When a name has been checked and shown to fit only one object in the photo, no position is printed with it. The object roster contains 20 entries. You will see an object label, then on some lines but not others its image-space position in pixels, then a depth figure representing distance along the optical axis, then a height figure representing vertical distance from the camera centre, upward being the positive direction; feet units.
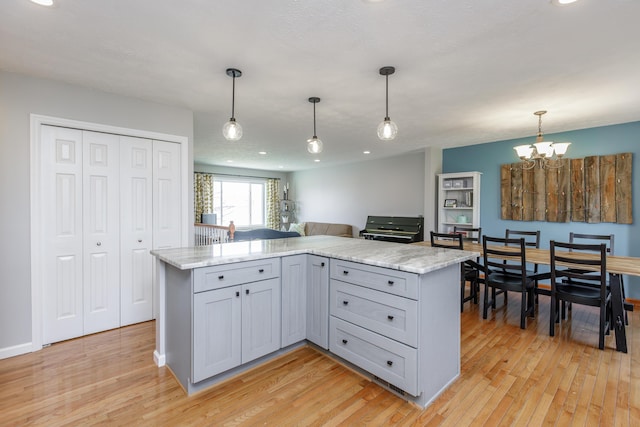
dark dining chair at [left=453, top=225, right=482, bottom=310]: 12.31 -2.54
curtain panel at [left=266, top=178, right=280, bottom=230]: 30.53 +0.53
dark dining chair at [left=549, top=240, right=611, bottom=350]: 8.64 -2.49
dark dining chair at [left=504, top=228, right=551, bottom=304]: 10.86 -1.48
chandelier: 10.91 +2.22
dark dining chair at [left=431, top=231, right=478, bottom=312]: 11.91 -2.61
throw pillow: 28.58 -1.66
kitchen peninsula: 6.35 -2.35
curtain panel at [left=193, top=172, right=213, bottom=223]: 25.54 +1.33
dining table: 8.50 -2.10
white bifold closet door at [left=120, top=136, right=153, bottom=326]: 10.20 -0.71
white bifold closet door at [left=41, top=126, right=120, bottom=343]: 8.96 -0.74
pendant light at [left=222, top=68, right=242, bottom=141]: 8.21 +2.20
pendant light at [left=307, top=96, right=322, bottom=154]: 9.82 +2.08
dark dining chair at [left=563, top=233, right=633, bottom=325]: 10.26 -1.33
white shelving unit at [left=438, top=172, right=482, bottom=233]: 17.07 +0.58
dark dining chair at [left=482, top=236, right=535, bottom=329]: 10.27 -2.47
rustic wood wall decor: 13.06 +0.95
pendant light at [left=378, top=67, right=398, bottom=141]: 8.12 +2.19
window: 27.69 +0.78
